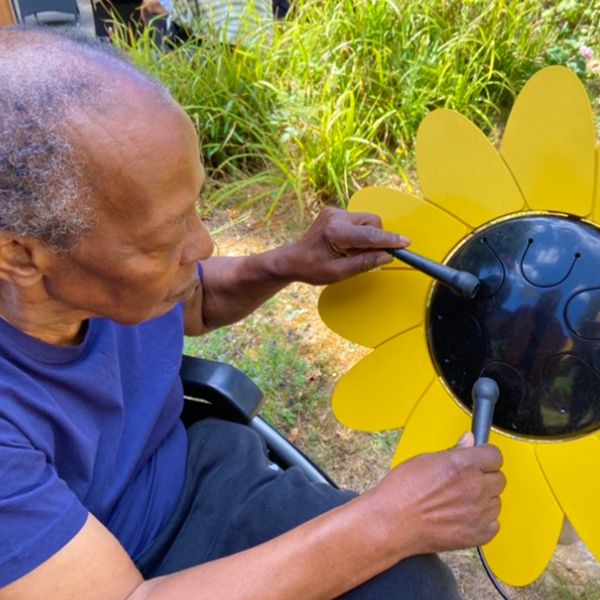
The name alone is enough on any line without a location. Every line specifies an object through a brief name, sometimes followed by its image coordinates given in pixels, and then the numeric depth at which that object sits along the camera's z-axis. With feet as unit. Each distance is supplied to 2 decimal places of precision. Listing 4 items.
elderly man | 2.26
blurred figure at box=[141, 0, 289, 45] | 9.34
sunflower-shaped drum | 2.91
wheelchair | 3.76
